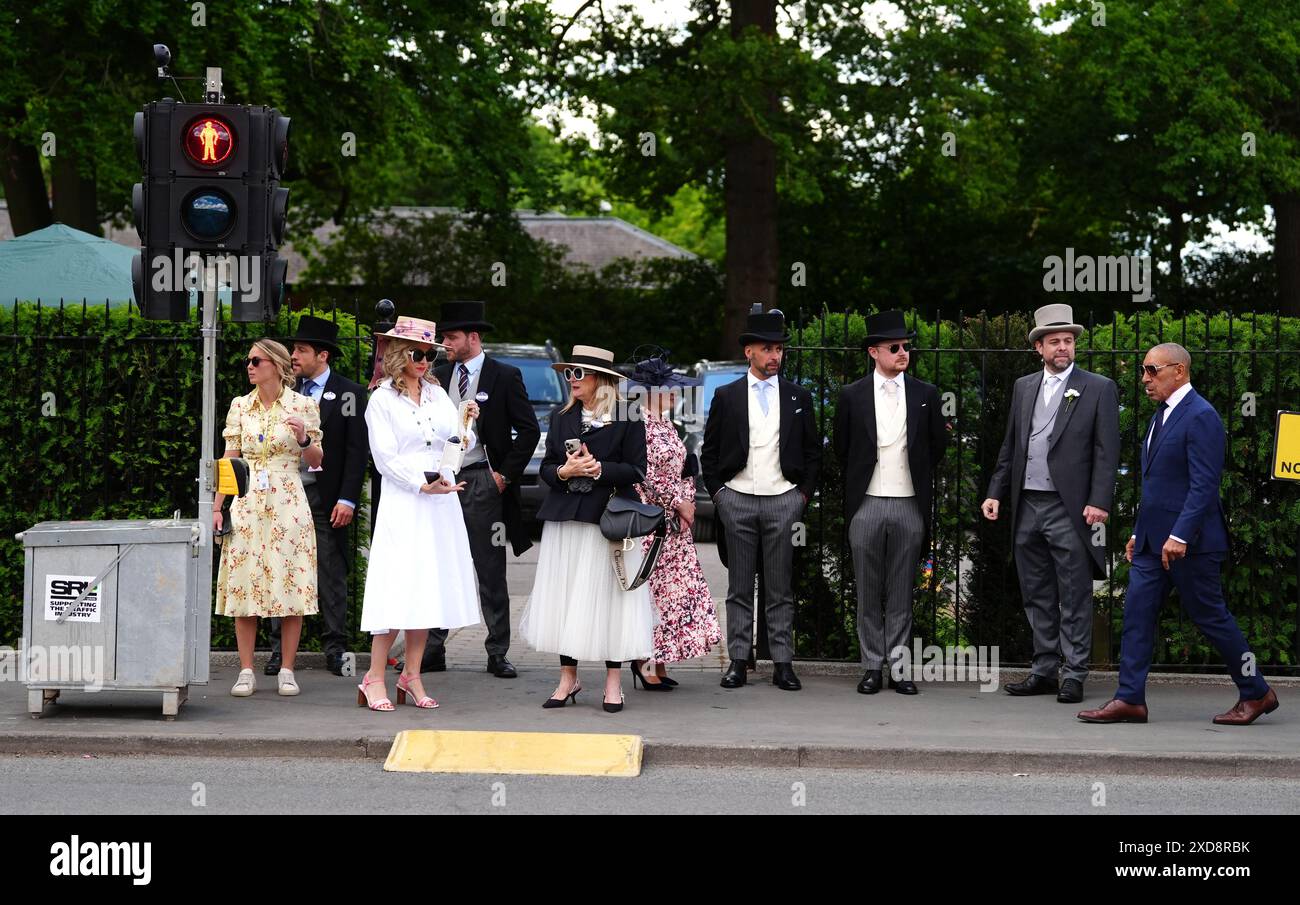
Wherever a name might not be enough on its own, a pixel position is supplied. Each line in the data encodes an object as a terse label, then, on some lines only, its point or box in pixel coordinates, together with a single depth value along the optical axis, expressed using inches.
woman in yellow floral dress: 745.0
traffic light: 731.4
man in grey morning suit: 744.3
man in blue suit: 685.9
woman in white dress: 699.4
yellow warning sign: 772.0
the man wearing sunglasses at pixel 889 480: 765.3
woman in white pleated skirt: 708.7
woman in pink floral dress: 748.6
